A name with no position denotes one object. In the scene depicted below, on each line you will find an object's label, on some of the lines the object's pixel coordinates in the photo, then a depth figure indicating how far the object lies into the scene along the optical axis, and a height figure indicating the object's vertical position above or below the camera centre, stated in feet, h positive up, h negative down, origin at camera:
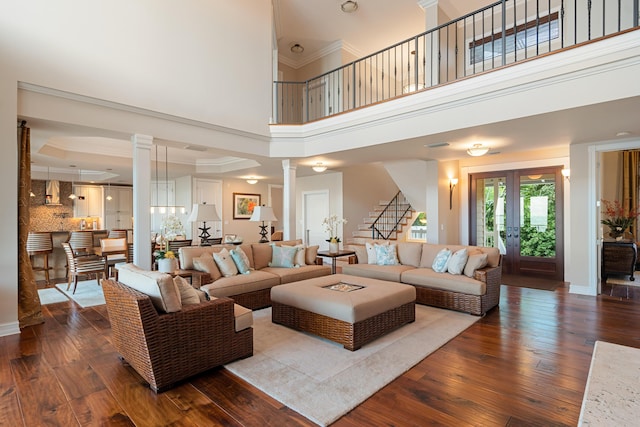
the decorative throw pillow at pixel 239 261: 15.55 -2.33
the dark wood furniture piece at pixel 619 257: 20.04 -2.94
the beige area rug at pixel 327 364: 7.72 -4.43
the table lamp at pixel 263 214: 20.22 -0.12
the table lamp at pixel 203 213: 18.17 -0.03
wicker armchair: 8.04 -3.31
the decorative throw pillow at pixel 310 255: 18.92 -2.53
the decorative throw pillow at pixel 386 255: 18.29 -2.45
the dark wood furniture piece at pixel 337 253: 19.33 -2.52
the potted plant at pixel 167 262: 13.46 -2.04
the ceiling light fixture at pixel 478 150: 17.55 +3.31
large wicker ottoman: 10.55 -3.38
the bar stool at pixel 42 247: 20.29 -2.13
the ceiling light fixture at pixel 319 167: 23.81 +3.31
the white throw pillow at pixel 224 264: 15.08 -2.39
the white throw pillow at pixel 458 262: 15.44 -2.41
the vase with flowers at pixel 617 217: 20.78 -0.47
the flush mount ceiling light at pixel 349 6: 21.25 +13.55
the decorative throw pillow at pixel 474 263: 14.94 -2.42
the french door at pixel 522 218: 21.77 -0.51
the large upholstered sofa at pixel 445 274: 14.10 -3.05
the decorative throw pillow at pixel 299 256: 18.01 -2.48
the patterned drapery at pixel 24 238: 12.80 -0.97
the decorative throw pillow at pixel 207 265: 14.55 -2.38
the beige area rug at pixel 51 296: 16.53 -4.43
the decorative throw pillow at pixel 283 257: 17.72 -2.45
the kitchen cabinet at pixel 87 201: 34.09 +1.26
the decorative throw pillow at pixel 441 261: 16.11 -2.47
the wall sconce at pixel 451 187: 24.54 +1.82
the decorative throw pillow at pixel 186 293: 9.32 -2.32
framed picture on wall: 35.01 +0.89
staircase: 30.17 -0.84
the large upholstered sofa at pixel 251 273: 14.06 -2.98
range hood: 31.83 +1.98
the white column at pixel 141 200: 15.15 +0.60
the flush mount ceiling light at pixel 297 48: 26.71 +13.59
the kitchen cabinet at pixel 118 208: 36.22 +0.55
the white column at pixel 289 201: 22.72 +0.77
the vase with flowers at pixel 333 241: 20.12 -1.82
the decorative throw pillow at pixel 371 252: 18.74 -2.35
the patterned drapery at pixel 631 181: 24.41 +2.19
